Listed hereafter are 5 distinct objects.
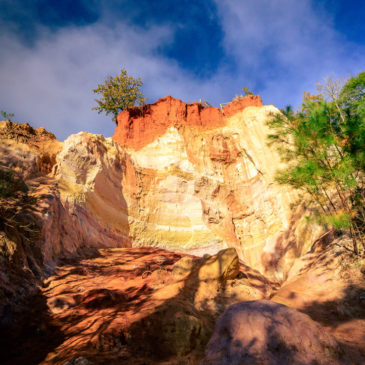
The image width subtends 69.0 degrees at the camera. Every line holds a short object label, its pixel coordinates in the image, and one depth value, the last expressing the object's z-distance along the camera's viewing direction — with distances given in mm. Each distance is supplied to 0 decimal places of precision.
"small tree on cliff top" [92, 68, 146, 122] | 23047
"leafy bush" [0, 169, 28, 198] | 6996
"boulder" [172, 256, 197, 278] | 8156
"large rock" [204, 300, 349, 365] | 3406
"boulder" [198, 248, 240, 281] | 7609
